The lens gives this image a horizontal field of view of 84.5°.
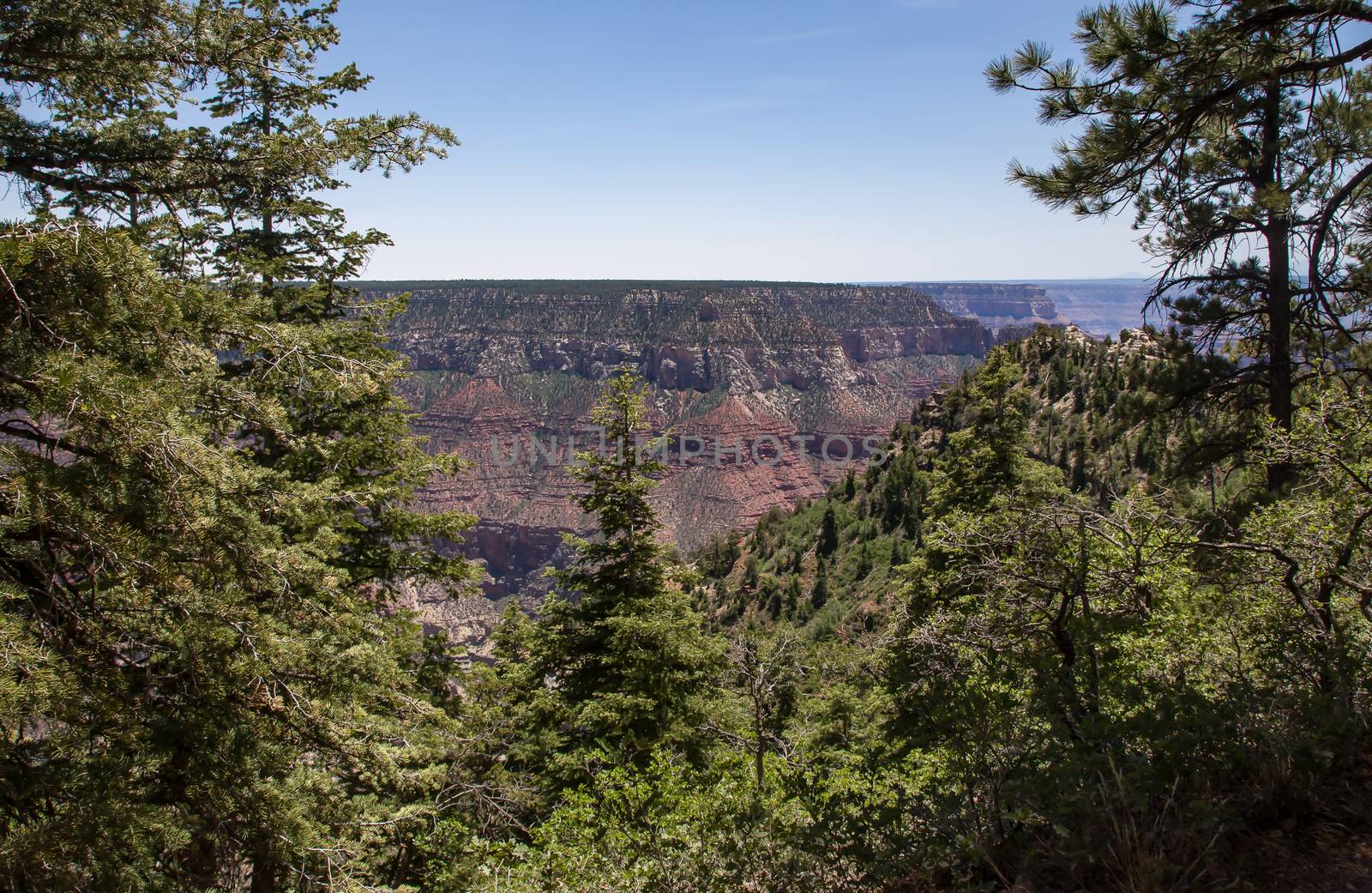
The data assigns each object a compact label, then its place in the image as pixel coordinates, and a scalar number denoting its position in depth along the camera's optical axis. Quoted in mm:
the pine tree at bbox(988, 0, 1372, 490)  5738
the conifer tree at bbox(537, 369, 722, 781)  11062
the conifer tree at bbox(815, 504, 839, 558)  57281
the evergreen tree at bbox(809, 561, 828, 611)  47094
